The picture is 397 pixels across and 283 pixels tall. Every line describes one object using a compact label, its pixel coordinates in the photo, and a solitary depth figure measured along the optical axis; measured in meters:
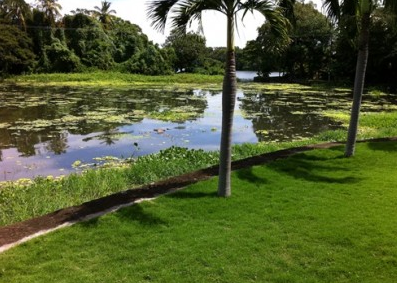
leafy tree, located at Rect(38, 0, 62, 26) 50.69
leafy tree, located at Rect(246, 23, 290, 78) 50.28
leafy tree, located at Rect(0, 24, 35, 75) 41.16
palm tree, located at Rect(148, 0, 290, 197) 5.95
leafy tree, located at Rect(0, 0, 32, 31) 47.34
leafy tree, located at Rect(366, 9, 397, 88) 36.38
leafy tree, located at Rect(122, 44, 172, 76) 50.41
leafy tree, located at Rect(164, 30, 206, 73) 61.66
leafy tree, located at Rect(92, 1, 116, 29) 57.78
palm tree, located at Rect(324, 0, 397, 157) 8.55
